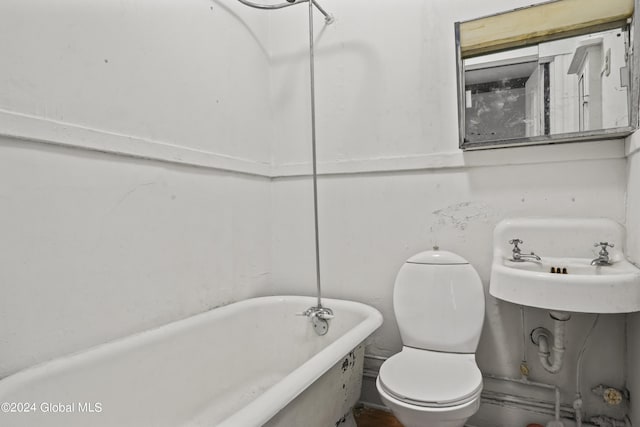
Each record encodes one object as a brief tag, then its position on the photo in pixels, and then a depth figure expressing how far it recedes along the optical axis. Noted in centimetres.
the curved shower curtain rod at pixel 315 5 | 169
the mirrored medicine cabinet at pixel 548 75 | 133
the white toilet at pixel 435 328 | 119
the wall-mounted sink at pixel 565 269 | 112
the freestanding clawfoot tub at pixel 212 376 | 93
